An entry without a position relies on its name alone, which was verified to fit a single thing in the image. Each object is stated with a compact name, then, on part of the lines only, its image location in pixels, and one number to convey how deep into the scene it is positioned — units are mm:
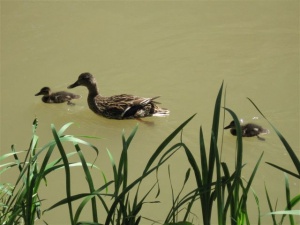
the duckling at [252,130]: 9672
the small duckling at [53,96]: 10986
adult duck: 10443
